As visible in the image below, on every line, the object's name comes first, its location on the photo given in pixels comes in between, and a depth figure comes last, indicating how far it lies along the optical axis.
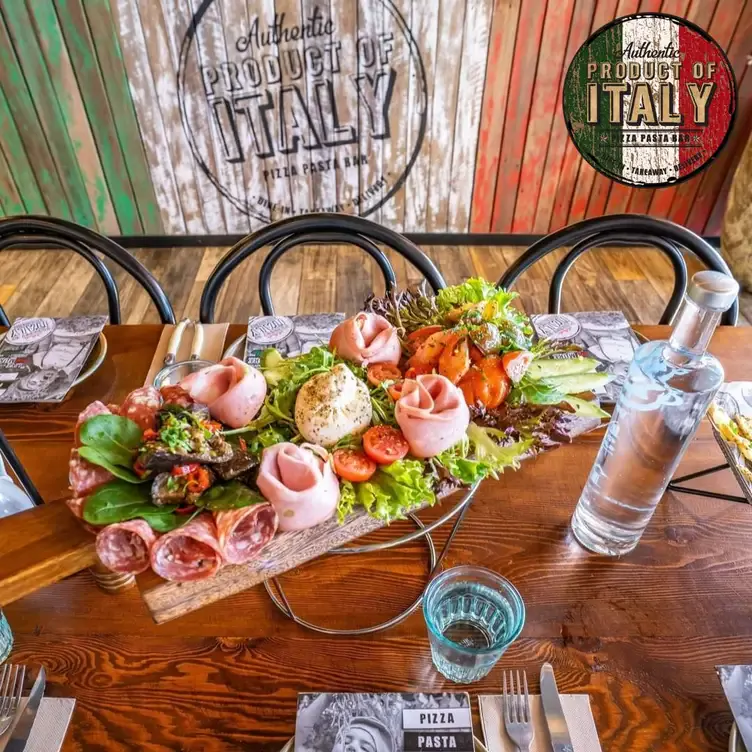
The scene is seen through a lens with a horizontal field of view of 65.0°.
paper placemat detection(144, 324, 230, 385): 1.24
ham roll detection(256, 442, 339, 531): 0.74
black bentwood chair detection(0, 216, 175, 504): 1.46
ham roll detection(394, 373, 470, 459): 0.81
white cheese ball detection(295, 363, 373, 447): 0.82
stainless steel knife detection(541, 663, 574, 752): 0.73
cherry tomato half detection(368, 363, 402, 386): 0.95
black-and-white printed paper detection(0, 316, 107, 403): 1.20
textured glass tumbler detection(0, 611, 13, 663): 0.80
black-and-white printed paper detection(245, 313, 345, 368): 1.29
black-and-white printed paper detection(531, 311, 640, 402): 1.24
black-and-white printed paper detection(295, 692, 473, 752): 0.72
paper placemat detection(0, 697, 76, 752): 0.73
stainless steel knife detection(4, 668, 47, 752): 0.72
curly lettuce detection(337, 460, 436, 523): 0.78
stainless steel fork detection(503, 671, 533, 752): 0.73
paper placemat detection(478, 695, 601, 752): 0.73
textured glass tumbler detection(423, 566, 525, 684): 0.78
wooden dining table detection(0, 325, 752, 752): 0.77
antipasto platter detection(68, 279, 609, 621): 0.72
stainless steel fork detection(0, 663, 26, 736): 0.74
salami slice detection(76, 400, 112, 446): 0.77
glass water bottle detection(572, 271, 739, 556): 0.74
